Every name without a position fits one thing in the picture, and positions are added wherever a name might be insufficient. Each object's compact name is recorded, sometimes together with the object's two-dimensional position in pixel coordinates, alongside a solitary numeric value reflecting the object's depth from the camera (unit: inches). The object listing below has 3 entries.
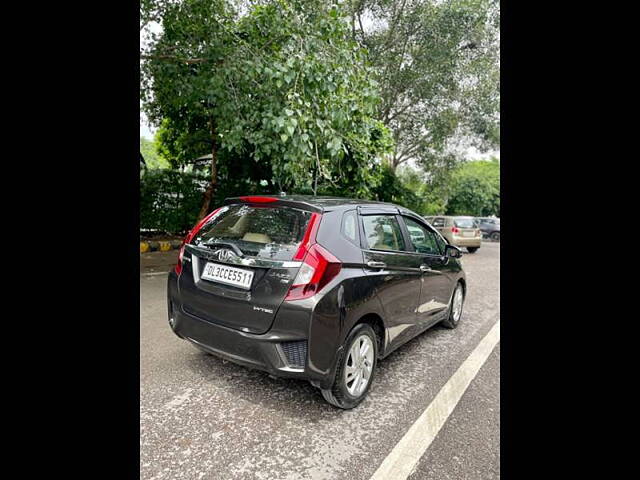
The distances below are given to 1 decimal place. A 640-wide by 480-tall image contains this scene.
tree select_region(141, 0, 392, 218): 191.2
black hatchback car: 99.0
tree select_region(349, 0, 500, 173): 479.2
